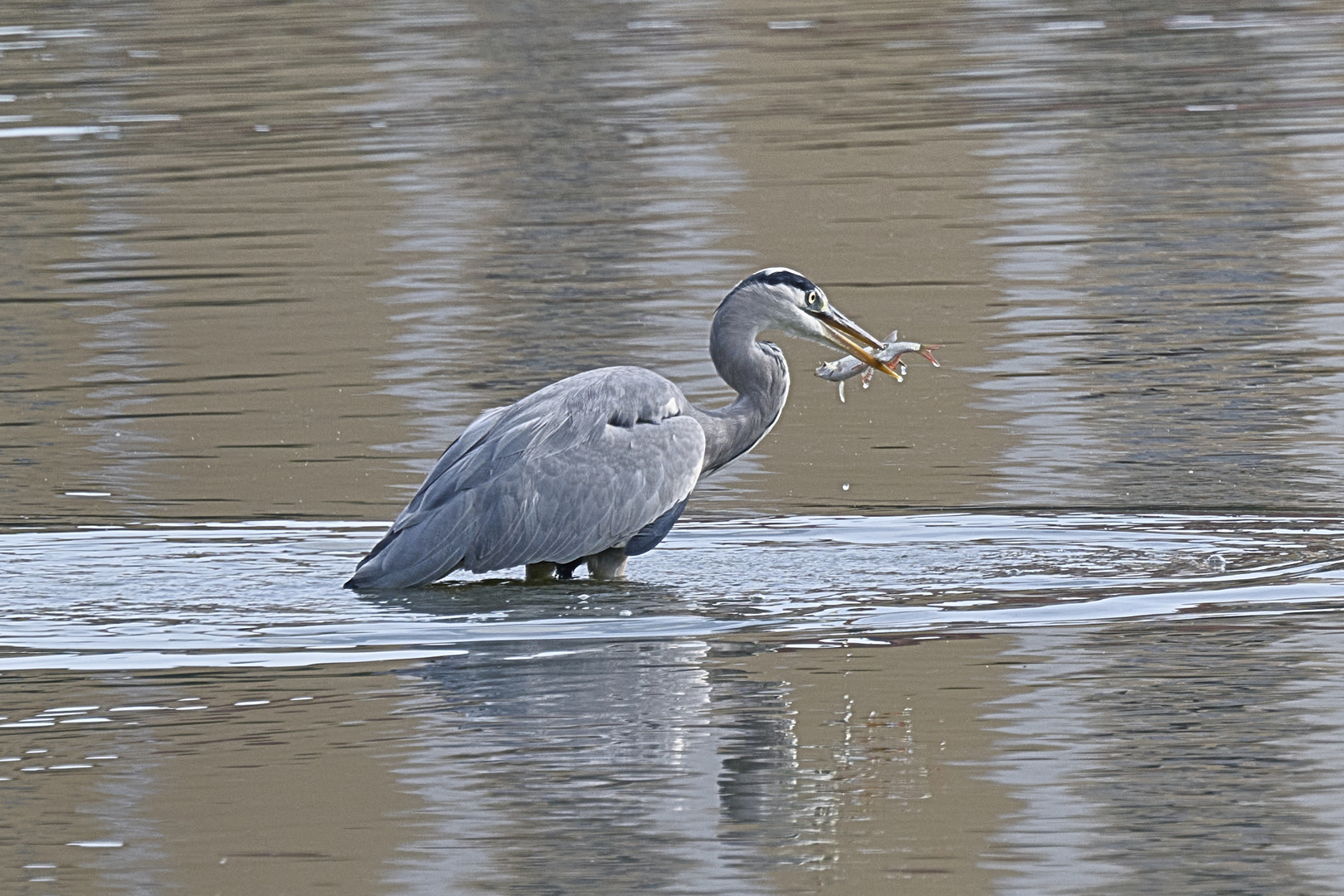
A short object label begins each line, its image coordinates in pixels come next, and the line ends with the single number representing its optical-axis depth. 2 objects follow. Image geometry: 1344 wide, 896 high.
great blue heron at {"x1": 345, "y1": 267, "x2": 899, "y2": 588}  18.59
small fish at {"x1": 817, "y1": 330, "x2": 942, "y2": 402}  20.30
